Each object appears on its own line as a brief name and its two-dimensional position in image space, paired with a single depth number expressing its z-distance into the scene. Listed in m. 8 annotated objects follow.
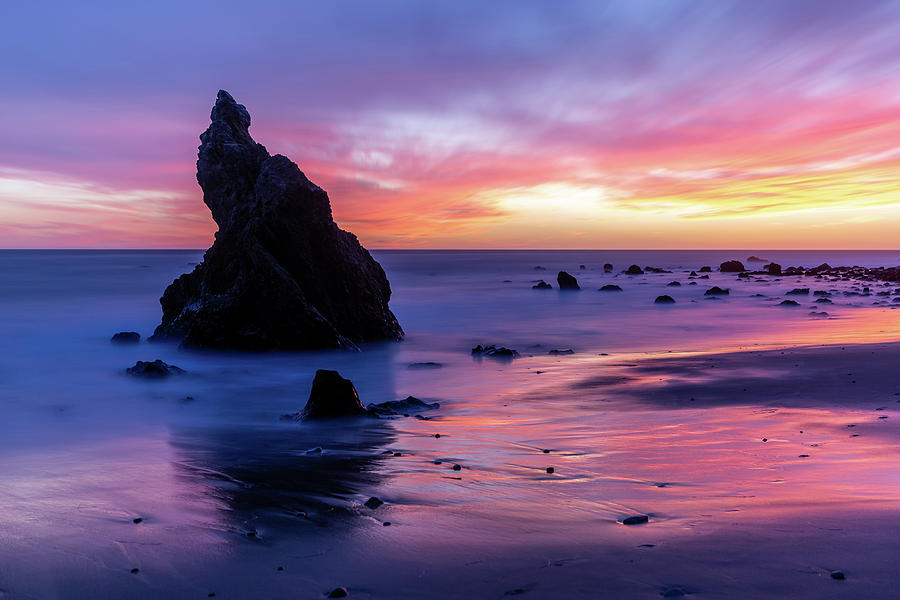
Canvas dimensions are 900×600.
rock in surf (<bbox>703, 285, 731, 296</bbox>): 36.87
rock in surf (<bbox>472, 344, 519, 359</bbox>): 16.09
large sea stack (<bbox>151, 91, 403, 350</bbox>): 16.89
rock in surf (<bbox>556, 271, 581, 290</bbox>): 45.50
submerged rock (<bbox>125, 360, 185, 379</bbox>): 13.66
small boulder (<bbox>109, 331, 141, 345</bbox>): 19.73
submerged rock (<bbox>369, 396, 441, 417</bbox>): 9.51
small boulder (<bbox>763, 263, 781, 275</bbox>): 61.38
